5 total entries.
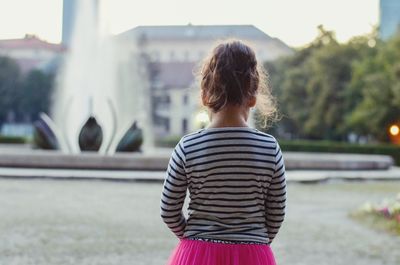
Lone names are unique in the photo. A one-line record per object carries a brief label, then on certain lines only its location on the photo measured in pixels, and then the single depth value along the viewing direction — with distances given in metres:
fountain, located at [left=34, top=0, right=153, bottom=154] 21.89
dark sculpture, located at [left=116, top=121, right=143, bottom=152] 21.86
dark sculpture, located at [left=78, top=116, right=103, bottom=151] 21.39
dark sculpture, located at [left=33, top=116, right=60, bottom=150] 22.53
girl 2.35
